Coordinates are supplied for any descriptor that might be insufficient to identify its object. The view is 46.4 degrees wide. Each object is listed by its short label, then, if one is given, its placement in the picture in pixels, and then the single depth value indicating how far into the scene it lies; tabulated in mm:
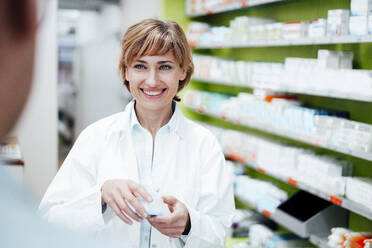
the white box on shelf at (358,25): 2844
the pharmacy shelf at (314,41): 2840
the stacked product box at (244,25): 4262
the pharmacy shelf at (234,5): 3983
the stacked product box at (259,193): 3986
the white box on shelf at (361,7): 2858
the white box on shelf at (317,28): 3252
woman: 1749
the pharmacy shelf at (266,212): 3870
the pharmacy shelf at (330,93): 2811
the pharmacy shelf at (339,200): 2800
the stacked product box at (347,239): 2891
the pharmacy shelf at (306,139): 2813
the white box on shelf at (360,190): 2816
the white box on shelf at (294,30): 3500
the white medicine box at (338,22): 3043
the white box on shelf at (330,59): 3223
